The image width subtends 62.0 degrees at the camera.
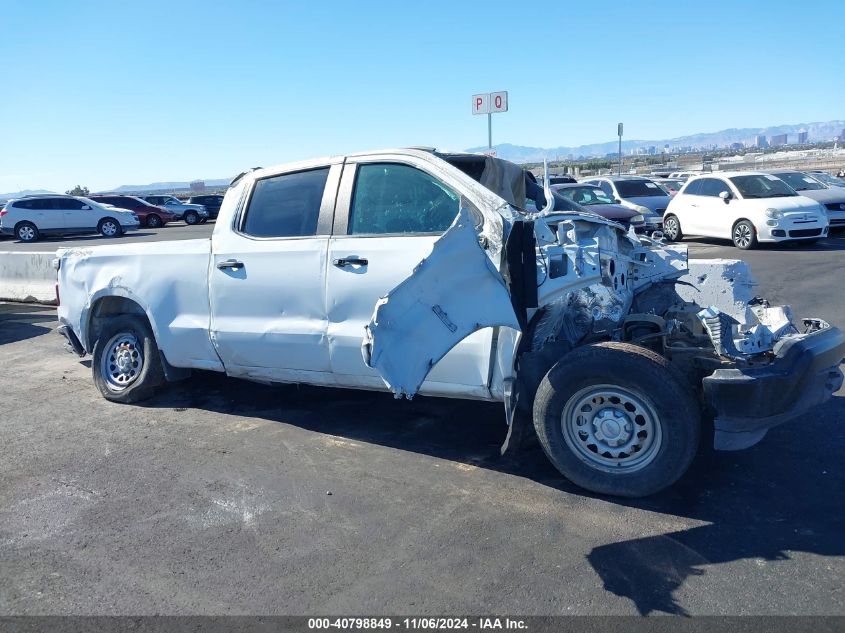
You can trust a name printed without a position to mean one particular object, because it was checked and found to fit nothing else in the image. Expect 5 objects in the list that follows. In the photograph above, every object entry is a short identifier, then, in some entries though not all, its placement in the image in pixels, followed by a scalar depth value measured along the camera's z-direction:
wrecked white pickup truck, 3.74
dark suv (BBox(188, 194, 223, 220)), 37.25
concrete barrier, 11.59
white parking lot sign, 14.80
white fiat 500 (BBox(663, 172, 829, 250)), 14.20
